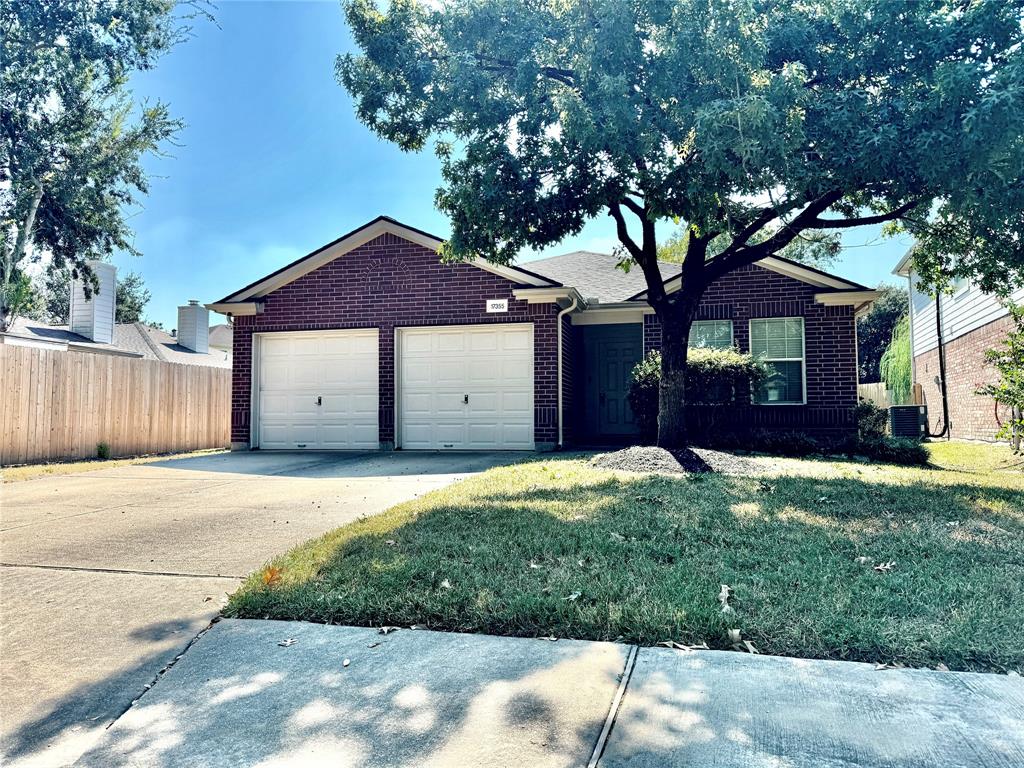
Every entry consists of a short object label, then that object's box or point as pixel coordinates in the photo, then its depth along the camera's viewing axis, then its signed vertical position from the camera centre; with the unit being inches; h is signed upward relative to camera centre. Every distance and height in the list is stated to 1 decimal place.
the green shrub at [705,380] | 460.4 +17.8
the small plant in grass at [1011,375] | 378.6 +15.7
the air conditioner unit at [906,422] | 589.6 -16.5
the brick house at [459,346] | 491.5 +47.2
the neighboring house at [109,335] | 772.0 +100.1
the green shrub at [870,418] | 482.0 -10.4
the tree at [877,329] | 1318.9 +151.1
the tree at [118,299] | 1413.6 +244.7
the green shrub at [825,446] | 394.3 -26.3
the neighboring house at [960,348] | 547.5 +53.9
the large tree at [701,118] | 267.0 +124.6
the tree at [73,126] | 619.5 +296.6
